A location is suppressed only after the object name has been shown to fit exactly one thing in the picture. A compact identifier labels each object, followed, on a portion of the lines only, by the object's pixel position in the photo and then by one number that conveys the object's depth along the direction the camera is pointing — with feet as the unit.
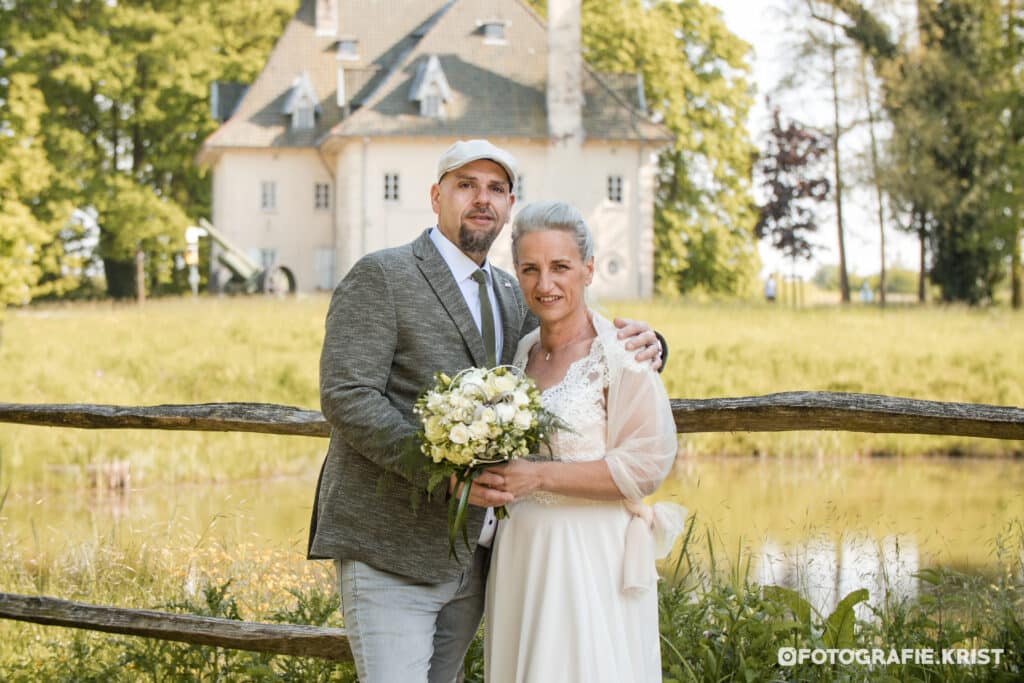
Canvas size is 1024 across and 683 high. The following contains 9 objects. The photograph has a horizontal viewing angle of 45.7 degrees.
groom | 11.19
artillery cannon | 105.50
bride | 11.15
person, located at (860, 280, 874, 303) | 139.95
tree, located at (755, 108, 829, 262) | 135.13
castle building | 115.65
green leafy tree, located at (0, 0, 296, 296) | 108.37
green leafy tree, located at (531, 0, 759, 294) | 120.57
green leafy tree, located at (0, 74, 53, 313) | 90.53
